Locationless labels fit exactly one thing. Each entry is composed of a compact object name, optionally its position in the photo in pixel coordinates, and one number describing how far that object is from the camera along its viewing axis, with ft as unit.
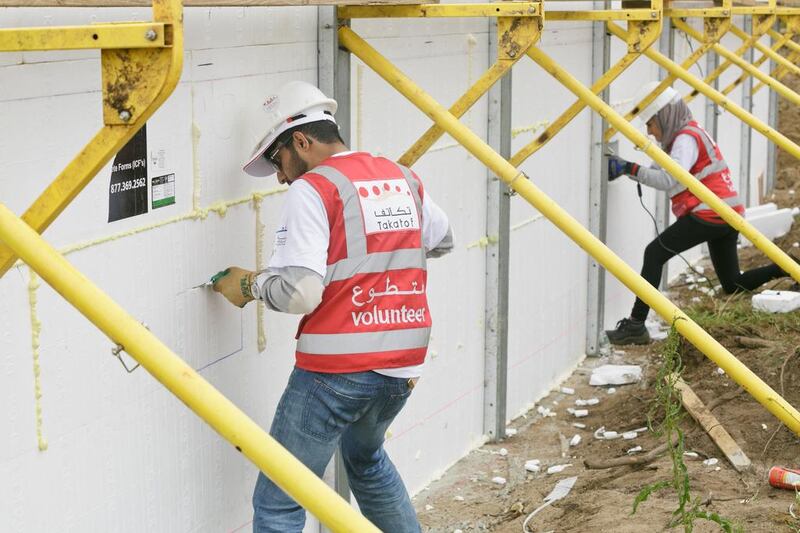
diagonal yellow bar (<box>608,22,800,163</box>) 46.26
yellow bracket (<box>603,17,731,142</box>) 50.34
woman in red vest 53.31
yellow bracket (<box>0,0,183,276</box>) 17.84
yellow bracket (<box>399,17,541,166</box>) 31.78
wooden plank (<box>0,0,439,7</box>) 19.72
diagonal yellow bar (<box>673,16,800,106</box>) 54.49
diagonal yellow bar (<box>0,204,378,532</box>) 16.52
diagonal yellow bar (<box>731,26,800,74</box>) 65.27
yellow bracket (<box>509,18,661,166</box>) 39.91
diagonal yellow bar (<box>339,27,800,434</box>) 29.25
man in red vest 26.04
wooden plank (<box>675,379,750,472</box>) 37.09
